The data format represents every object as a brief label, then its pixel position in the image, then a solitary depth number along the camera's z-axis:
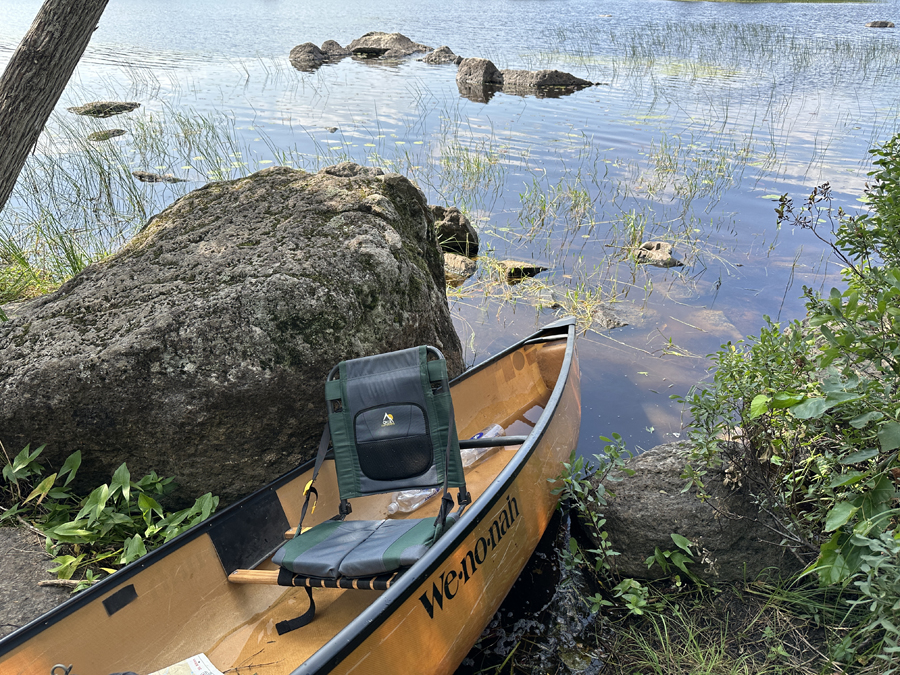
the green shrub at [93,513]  2.88
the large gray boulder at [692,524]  2.85
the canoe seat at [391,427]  3.10
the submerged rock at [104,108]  12.41
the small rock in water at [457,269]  6.80
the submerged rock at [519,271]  6.77
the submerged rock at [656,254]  6.91
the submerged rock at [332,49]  22.48
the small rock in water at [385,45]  23.00
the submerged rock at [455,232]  7.16
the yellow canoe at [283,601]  2.07
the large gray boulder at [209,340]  2.99
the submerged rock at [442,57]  21.11
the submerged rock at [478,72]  17.11
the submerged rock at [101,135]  9.93
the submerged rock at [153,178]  8.79
